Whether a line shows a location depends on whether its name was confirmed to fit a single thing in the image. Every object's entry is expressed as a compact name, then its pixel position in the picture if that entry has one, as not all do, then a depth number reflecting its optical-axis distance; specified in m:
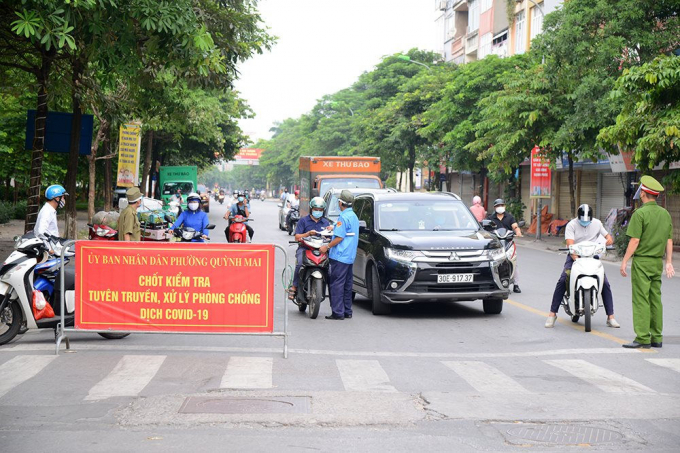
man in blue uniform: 12.07
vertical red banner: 36.25
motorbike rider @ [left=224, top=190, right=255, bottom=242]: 16.84
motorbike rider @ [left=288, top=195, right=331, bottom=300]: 12.60
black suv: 12.16
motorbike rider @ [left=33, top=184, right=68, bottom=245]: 10.48
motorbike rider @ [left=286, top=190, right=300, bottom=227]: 36.59
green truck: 53.28
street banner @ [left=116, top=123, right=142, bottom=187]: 27.08
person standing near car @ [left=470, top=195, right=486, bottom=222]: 18.69
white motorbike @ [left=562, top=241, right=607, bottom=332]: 11.32
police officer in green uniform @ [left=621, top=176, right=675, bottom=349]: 9.88
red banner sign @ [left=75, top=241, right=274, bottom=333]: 9.09
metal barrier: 9.09
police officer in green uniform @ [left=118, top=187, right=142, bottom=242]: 12.91
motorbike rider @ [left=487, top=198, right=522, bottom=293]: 15.84
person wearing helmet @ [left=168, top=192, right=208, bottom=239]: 15.11
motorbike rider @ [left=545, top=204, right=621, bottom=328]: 11.80
